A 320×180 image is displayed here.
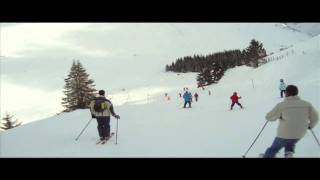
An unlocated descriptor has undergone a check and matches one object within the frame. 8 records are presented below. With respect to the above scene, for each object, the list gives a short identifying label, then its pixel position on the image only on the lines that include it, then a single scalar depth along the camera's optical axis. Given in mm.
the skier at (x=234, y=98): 20786
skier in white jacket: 7887
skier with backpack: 12219
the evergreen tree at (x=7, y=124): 47844
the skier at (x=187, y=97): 24338
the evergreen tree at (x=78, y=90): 47000
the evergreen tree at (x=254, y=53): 66688
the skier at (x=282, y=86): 23816
